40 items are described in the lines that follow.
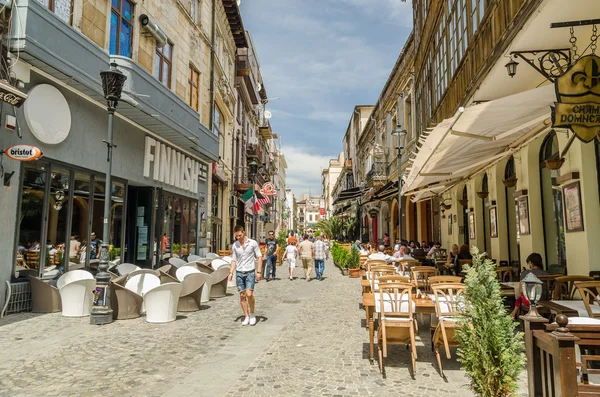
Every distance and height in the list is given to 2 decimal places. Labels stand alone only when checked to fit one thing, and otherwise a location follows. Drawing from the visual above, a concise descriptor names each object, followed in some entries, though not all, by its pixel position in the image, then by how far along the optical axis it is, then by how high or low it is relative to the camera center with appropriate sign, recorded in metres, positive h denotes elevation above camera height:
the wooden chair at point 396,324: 4.94 -1.02
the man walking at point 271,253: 15.89 -0.57
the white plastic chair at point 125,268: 10.11 -0.71
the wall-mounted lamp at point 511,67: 7.23 +2.94
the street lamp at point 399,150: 14.58 +3.16
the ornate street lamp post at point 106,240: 7.46 -0.02
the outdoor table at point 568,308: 4.59 -0.82
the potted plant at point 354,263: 17.45 -1.10
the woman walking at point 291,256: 16.73 -0.72
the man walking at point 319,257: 16.59 -0.74
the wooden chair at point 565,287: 5.98 -0.75
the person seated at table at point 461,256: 11.69 -0.53
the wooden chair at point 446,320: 5.00 -0.99
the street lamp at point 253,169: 17.78 +2.95
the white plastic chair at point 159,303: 7.68 -1.17
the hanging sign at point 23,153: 7.46 +1.52
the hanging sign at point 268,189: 27.66 +3.23
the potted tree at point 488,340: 3.33 -0.84
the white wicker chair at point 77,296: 8.00 -1.09
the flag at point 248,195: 24.43 +2.49
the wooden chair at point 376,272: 7.64 -0.69
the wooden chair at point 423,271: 8.30 -0.75
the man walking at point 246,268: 7.80 -0.57
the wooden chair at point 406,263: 11.46 -0.71
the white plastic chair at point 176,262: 12.74 -0.71
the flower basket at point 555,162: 7.21 +1.27
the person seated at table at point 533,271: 6.10 -0.56
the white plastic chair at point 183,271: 9.92 -0.77
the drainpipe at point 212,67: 19.53 +7.94
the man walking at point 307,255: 16.55 -0.67
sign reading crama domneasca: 4.88 +1.60
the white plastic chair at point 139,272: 8.69 -0.69
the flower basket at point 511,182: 9.95 +1.31
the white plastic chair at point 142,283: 8.51 -0.88
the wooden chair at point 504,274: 8.96 -0.83
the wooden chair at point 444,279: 6.62 -0.65
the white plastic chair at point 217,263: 12.52 -0.73
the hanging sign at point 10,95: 6.47 +2.27
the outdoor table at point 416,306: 5.35 -0.90
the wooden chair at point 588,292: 4.75 -0.68
